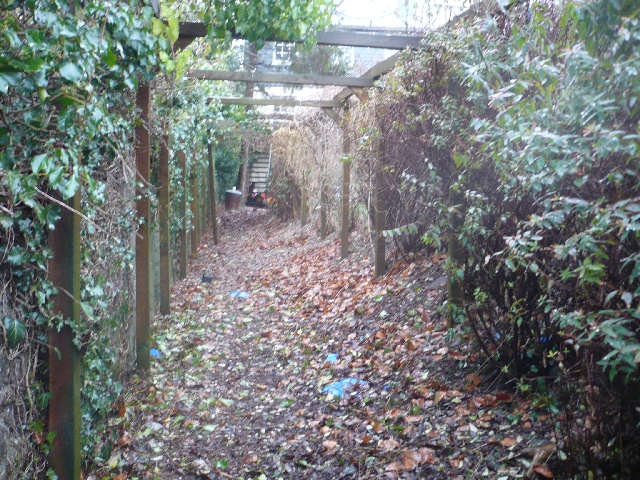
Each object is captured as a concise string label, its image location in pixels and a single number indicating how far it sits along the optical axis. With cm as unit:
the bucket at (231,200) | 2272
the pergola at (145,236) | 313
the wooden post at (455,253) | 518
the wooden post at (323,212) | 1244
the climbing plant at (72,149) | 246
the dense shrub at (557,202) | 231
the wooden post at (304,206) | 1523
